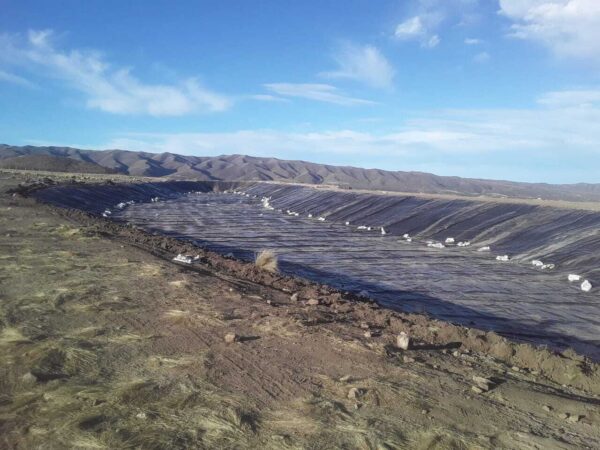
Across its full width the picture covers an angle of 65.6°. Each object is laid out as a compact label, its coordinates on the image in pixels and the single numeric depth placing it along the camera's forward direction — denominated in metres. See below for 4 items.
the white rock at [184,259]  12.82
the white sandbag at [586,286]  13.84
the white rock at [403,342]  6.44
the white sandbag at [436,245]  22.46
